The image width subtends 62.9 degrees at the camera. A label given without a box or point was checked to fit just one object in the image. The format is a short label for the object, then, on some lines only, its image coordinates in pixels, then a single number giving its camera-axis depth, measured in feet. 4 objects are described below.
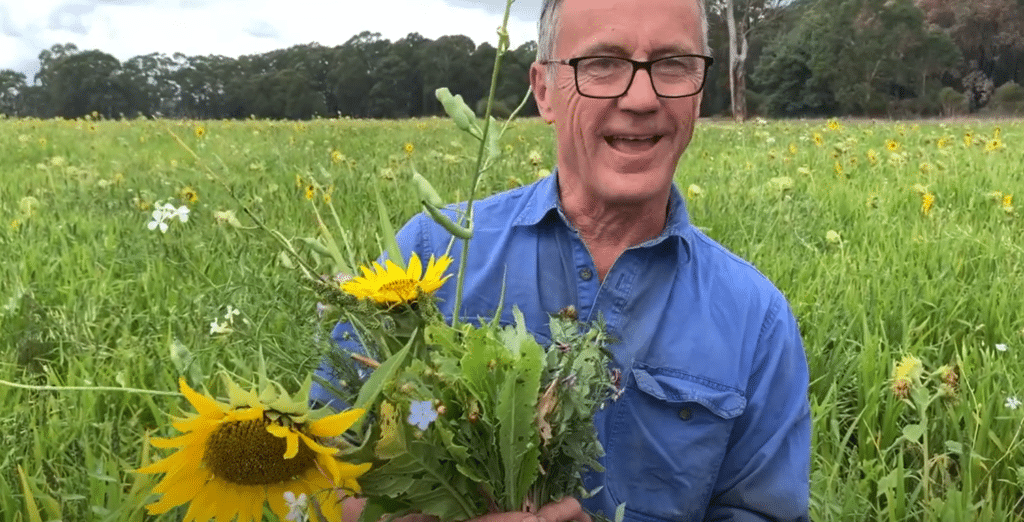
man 4.21
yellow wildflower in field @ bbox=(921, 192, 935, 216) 11.78
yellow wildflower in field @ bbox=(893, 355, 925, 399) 5.67
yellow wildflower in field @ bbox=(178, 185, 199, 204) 10.48
